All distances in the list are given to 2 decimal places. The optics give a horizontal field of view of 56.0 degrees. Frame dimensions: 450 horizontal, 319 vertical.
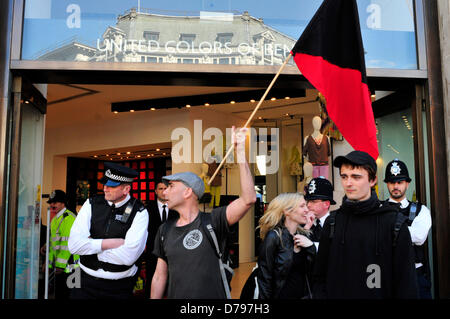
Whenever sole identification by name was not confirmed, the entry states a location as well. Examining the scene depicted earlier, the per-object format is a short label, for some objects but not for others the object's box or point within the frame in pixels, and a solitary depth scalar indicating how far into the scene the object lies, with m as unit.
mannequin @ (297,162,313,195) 7.91
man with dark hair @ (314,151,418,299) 2.28
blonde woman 3.02
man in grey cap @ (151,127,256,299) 2.56
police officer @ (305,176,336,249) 4.50
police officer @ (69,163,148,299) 3.27
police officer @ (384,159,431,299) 3.50
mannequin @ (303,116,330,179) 7.46
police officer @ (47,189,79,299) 5.20
